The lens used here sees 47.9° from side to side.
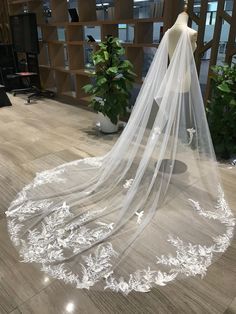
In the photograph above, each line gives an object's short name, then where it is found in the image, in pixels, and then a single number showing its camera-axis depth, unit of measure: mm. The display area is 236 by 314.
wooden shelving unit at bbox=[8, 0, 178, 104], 3711
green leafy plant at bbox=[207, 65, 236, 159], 2689
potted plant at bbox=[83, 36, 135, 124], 3295
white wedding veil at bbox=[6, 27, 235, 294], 1613
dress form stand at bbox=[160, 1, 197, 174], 2145
